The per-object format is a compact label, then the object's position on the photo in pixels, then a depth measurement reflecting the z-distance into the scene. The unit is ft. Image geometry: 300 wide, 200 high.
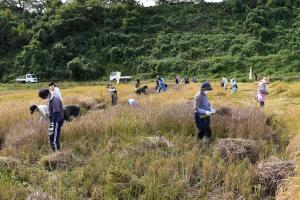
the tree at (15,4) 158.04
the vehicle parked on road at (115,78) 97.82
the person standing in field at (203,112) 12.64
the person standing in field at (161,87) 46.83
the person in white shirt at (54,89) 21.59
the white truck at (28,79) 95.60
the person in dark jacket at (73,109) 21.62
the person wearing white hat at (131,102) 25.20
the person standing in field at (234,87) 37.73
